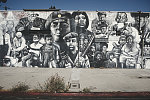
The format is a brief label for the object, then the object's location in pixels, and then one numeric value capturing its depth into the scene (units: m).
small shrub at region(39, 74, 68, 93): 5.67
